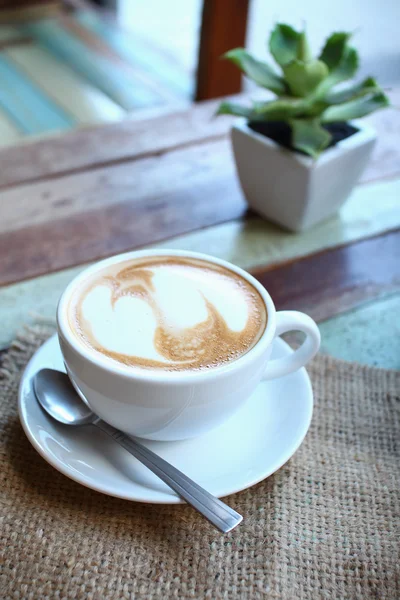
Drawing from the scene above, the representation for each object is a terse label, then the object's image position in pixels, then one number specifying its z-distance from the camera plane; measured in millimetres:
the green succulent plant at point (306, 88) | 855
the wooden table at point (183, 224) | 799
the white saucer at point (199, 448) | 528
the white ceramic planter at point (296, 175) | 890
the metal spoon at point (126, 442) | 494
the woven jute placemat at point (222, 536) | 482
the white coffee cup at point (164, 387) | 508
